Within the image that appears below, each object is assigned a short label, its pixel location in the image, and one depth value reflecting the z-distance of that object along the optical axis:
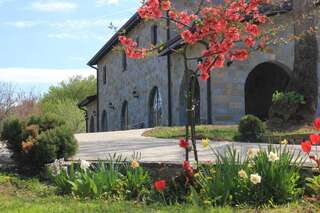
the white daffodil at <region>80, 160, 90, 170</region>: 7.82
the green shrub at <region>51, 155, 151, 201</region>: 7.39
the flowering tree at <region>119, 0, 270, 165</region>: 7.48
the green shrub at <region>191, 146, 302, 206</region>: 6.48
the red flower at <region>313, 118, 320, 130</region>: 5.37
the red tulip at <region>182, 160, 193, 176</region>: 6.86
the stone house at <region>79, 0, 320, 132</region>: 20.47
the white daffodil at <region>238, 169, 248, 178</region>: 6.12
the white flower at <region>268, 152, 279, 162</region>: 6.26
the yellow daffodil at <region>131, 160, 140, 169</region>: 7.11
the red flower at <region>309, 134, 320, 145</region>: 5.32
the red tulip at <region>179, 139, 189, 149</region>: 6.84
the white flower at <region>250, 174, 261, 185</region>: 5.93
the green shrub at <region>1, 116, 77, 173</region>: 9.81
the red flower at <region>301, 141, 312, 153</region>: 5.22
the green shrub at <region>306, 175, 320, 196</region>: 6.23
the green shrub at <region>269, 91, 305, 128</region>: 15.83
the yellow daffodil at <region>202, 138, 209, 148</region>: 6.80
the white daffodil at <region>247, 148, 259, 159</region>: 6.73
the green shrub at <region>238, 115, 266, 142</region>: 13.96
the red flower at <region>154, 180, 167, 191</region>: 6.06
